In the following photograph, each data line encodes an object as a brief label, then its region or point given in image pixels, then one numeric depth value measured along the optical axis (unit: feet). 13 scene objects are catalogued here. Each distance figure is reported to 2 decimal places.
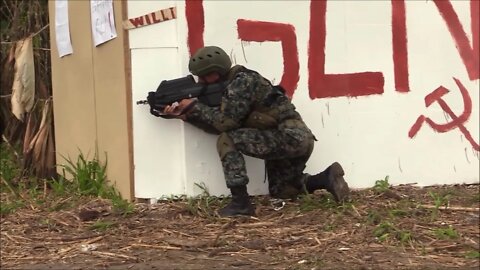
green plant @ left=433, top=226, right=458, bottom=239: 27.86
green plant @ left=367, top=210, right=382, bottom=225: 30.03
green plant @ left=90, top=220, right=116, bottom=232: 31.37
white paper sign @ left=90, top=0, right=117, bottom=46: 34.86
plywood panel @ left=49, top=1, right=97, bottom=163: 37.83
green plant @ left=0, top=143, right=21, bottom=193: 42.71
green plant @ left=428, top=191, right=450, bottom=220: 31.14
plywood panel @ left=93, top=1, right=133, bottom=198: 34.30
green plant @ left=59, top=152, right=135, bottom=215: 36.50
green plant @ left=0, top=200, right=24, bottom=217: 36.01
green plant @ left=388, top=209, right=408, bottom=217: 30.99
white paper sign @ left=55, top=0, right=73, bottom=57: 39.65
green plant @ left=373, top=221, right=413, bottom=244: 27.66
